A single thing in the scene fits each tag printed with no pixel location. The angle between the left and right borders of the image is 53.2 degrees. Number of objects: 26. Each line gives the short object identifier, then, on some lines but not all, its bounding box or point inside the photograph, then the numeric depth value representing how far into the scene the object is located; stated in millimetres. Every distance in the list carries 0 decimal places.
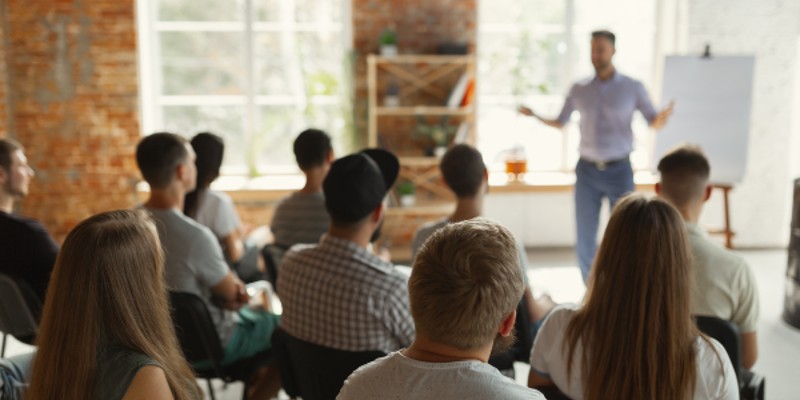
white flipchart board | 6484
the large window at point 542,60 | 7391
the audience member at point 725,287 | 2600
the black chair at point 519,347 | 2971
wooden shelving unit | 6672
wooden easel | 6465
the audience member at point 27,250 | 3131
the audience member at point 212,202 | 4094
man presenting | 5523
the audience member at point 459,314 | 1396
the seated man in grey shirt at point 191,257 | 3049
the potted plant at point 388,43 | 6641
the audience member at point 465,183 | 3312
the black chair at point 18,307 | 3070
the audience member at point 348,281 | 2525
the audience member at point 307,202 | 3904
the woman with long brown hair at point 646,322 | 1946
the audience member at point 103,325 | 1698
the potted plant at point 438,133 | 6793
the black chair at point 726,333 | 2402
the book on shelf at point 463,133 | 6793
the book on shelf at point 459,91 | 6723
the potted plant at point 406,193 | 6805
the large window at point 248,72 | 7133
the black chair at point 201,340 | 2826
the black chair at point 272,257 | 3580
